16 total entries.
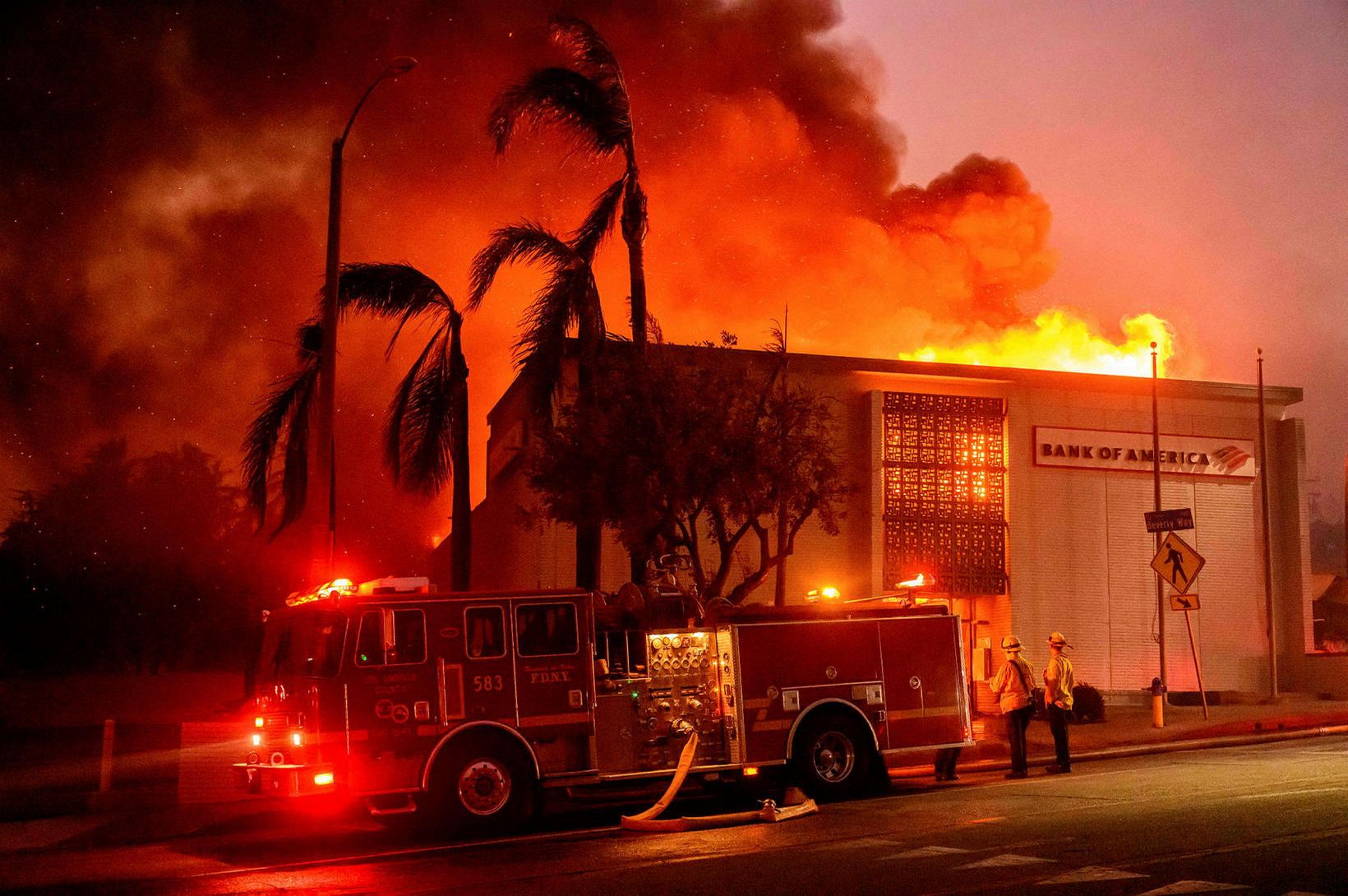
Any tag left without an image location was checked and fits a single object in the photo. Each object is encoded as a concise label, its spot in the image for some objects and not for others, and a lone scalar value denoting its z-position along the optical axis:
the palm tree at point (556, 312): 19.67
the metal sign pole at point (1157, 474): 24.28
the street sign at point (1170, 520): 21.75
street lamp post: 15.34
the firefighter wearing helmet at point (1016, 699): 15.48
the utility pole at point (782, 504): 19.34
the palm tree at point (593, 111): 20.75
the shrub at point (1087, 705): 22.97
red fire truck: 12.45
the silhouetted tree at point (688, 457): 18.72
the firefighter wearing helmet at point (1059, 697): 15.91
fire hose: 12.01
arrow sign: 21.84
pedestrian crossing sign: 20.86
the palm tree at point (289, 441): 19.80
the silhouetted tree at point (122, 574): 41.38
